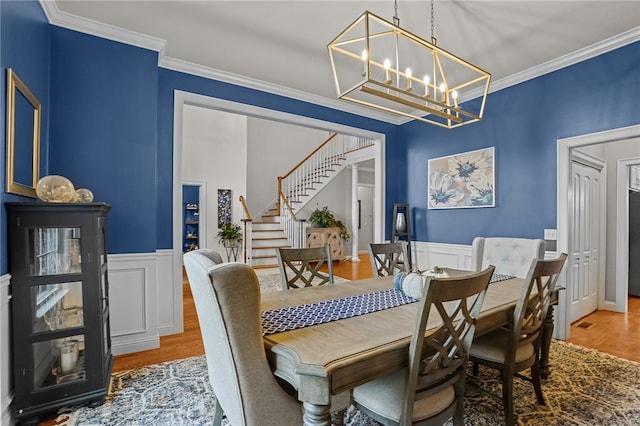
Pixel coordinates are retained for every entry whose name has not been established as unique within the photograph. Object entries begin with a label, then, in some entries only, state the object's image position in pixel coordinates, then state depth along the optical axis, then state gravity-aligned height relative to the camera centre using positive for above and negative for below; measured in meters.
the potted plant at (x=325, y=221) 8.45 -0.20
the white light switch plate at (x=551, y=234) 3.29 -0.20
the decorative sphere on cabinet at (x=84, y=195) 2.31 +0.12
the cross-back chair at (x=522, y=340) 1.73 -0.77
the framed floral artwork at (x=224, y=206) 7.93 +0.18
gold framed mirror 1.87 +0.49
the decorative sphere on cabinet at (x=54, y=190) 2.04 +0.14
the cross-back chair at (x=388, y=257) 2.92 -0.41
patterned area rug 1.91 -1.23
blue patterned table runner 1.48 -0.52
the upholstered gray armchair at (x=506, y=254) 2.81 -0.36
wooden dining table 1.08 -0.52
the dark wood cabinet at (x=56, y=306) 1.86 -0.59
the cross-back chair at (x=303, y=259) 2.42 -0.35
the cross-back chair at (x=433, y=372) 1.21 -0.66
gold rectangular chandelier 1.79 +1.63
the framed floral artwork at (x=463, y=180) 3.91 +0.46
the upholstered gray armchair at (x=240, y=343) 1.11 -0.48
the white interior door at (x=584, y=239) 3.50 -0.27
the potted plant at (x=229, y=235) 7.59 -0.52
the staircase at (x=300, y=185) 8.00 +0.83
